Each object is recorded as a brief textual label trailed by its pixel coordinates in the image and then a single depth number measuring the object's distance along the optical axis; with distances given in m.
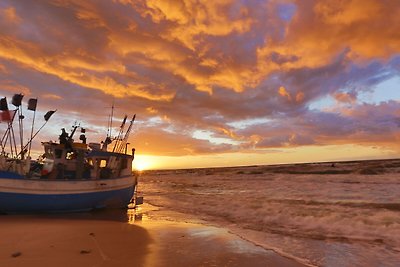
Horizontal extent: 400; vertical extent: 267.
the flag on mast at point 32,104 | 21.52
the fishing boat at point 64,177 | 18.53
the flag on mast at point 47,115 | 22.84
